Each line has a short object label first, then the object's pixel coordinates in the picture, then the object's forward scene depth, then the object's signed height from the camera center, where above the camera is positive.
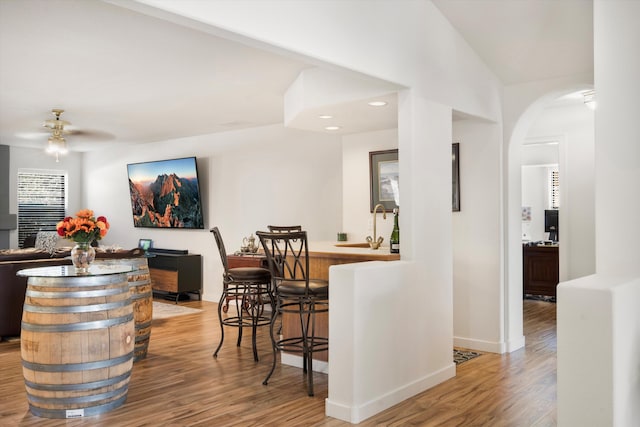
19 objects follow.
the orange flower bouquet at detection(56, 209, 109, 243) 4.03 -0.11
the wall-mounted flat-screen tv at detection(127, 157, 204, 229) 8.54 +0.26
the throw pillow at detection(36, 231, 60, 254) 7.62 -0.39
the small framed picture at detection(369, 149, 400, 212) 5.93 +0.30
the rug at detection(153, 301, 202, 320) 7.11 -1.27
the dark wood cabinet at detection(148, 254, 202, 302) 8.20 -0.90
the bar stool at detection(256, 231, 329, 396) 3.90 -0.55
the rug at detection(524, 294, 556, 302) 8.42 -1.35
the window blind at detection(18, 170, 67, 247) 10.01 +0.21
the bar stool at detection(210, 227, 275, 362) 4.69 -0.56
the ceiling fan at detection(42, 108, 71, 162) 6.79 +0.85
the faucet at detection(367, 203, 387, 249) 4.87 -0.30
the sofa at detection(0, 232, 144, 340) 5.62 -0.67
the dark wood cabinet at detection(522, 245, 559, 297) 8.39 -0.93
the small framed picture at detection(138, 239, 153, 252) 9.53 -0.54
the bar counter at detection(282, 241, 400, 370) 4.25 -0.40
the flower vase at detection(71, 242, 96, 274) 3.96 -0.30
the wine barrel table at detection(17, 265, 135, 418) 3.44 -0.78
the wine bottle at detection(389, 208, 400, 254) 4.42 -0.25
